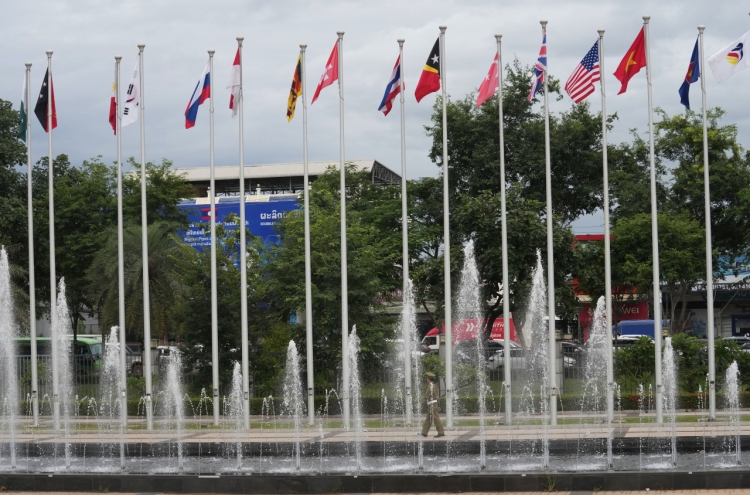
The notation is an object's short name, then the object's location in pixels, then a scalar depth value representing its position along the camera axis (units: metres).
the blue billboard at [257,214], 52.69
